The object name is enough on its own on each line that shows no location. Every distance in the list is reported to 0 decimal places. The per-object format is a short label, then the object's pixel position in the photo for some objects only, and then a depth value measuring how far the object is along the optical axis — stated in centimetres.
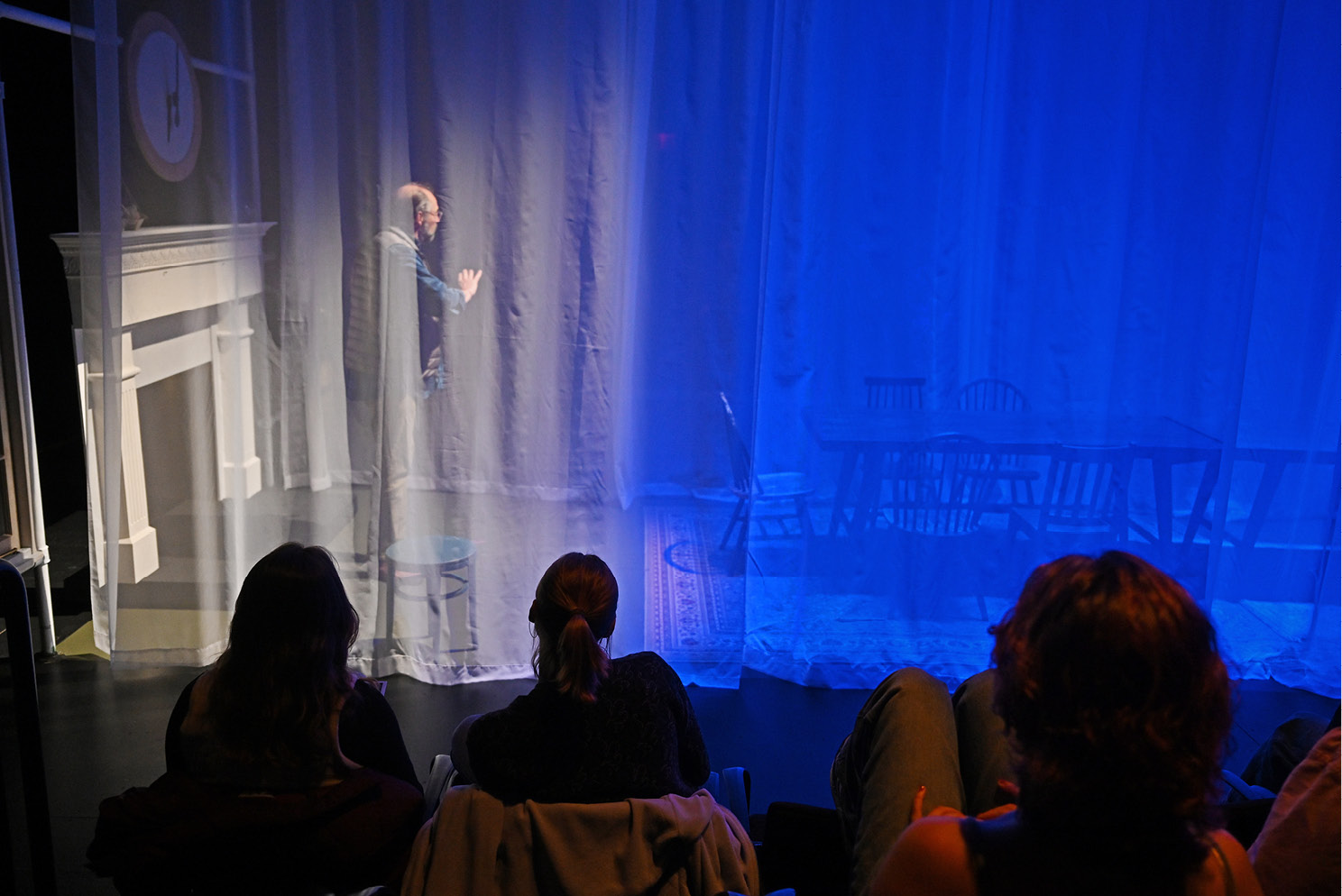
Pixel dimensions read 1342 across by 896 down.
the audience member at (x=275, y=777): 123
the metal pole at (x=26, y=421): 289
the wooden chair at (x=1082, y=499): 292
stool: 289
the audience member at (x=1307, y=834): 103
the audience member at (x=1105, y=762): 86
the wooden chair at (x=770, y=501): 288
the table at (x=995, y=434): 289
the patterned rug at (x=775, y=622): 293
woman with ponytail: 130
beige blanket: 125
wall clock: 265
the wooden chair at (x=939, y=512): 291
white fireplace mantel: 276
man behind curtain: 273
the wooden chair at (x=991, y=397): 291
